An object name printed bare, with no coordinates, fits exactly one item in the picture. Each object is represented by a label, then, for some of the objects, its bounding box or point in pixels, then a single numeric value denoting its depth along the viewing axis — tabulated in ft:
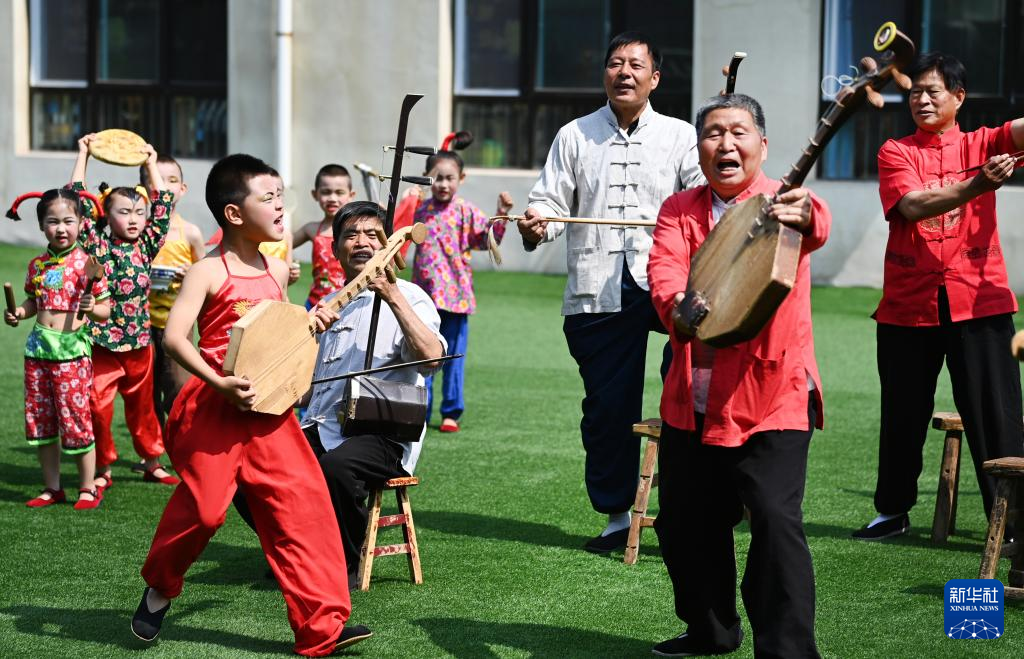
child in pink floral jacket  52.13
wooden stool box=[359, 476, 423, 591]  31.74
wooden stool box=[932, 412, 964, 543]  35.64
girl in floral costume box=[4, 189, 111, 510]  39.70
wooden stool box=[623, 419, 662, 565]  33.71
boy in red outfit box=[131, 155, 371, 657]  26.73
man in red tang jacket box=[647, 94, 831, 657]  23.84
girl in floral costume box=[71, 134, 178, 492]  41.90
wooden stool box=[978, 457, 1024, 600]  30.54
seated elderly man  31.09
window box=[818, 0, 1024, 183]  86.00
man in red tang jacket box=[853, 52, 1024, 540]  34.12
